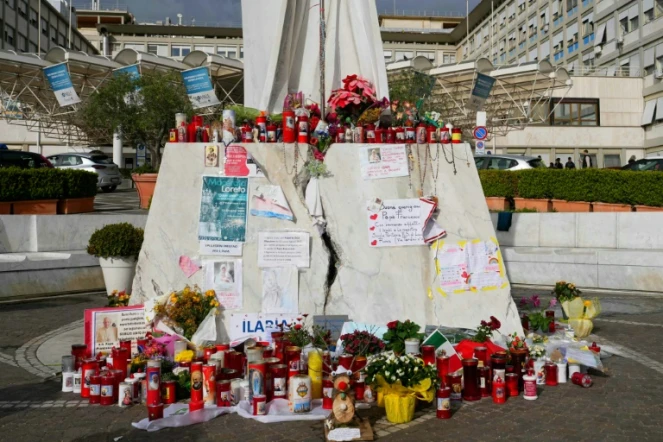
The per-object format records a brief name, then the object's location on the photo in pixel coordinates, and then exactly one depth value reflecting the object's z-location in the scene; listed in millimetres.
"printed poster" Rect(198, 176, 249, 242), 7223
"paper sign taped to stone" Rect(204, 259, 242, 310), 7117
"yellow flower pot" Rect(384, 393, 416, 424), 5191
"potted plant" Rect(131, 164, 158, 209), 17281
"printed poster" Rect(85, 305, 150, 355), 6688
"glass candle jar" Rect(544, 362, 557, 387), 6250
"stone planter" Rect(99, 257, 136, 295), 9891
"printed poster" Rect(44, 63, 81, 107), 30594
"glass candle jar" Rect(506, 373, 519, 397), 5879
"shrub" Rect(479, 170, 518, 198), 17484
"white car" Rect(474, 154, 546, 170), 20484
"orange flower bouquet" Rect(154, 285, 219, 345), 6867
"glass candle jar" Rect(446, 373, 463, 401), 5793
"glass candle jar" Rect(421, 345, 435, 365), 5996
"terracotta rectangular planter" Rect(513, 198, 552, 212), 16680
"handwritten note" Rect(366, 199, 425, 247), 7359
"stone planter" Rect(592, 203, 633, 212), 14942
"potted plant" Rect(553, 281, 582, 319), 8367
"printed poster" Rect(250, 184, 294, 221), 7270
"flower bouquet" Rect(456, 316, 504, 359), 6410
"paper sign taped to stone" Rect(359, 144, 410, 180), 7473
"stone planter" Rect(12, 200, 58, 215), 13203
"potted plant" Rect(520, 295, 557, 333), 7809
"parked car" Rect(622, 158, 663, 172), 17875
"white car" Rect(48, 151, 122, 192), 27672
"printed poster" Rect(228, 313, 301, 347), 7027
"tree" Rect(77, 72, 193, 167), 29047
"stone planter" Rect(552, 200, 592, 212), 15789
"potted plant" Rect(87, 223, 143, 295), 9766
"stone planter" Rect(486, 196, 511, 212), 17594
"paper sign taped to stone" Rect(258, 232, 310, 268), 7195
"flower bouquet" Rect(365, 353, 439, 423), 5207
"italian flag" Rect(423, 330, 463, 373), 6355
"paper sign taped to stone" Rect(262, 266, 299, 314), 7109
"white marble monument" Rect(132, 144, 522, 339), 7238
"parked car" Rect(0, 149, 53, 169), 18609
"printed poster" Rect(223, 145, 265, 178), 7332
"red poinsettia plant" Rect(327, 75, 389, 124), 8062
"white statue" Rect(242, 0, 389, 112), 8602
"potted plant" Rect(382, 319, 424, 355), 6184
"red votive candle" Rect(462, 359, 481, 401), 5754
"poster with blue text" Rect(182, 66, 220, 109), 30156
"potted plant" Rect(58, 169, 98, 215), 14336
